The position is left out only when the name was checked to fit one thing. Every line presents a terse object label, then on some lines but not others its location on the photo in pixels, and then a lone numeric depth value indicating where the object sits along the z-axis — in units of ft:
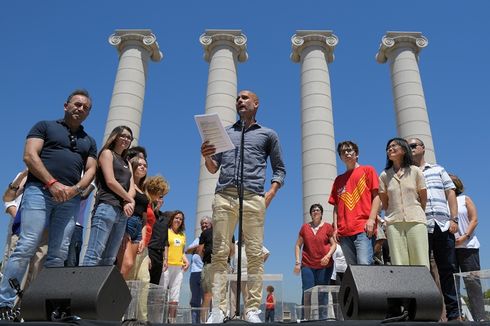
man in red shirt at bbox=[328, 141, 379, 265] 25.99
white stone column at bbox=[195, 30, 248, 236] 77.00
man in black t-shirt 18.98
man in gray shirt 20.65
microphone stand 18.37
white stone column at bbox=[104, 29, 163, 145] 83.68
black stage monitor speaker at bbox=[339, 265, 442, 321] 13.74
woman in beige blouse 22.94
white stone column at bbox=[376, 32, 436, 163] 82.91
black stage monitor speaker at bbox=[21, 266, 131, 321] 13.67
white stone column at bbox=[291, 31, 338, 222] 77.05
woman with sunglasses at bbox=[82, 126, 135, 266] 21.68
